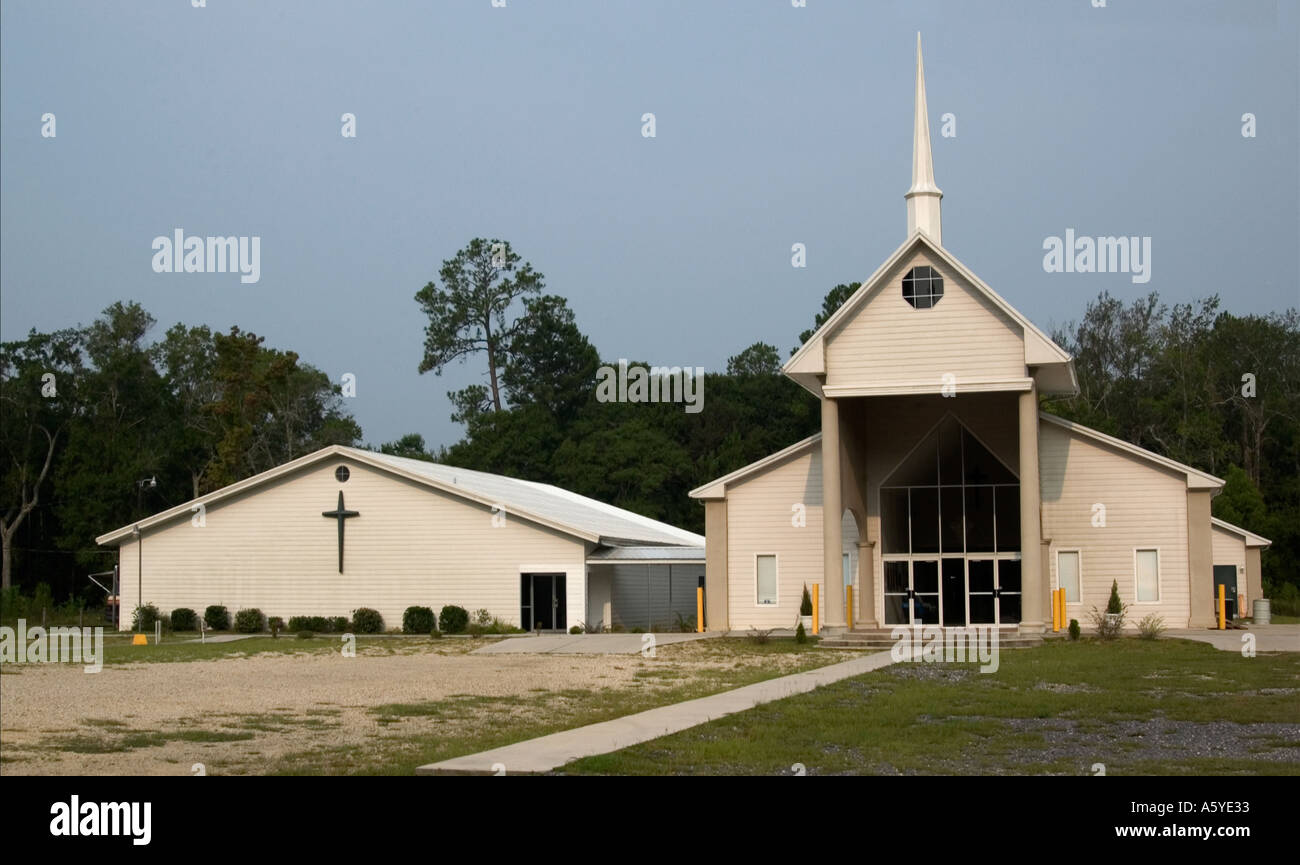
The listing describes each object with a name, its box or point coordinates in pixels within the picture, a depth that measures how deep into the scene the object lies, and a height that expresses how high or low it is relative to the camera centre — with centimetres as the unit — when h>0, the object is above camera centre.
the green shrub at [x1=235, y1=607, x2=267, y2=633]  4650 -204
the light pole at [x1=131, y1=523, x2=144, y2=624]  4859 -10
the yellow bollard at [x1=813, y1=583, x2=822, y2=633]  3872 -153
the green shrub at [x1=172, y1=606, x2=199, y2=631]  4744 -197
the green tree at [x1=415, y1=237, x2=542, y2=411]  9275 +1636
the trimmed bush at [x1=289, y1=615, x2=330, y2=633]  4538 -207
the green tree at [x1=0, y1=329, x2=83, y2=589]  7294 +656
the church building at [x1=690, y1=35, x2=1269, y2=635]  3653 +160
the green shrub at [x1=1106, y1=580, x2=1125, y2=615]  3809 -149
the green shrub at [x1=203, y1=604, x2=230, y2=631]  4716 -193
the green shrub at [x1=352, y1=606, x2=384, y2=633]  4544 -201
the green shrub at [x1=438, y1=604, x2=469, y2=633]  4459 -197
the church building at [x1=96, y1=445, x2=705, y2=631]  4500 +16
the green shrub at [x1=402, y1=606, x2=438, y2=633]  4500 -200
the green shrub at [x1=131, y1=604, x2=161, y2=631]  4744 -191
